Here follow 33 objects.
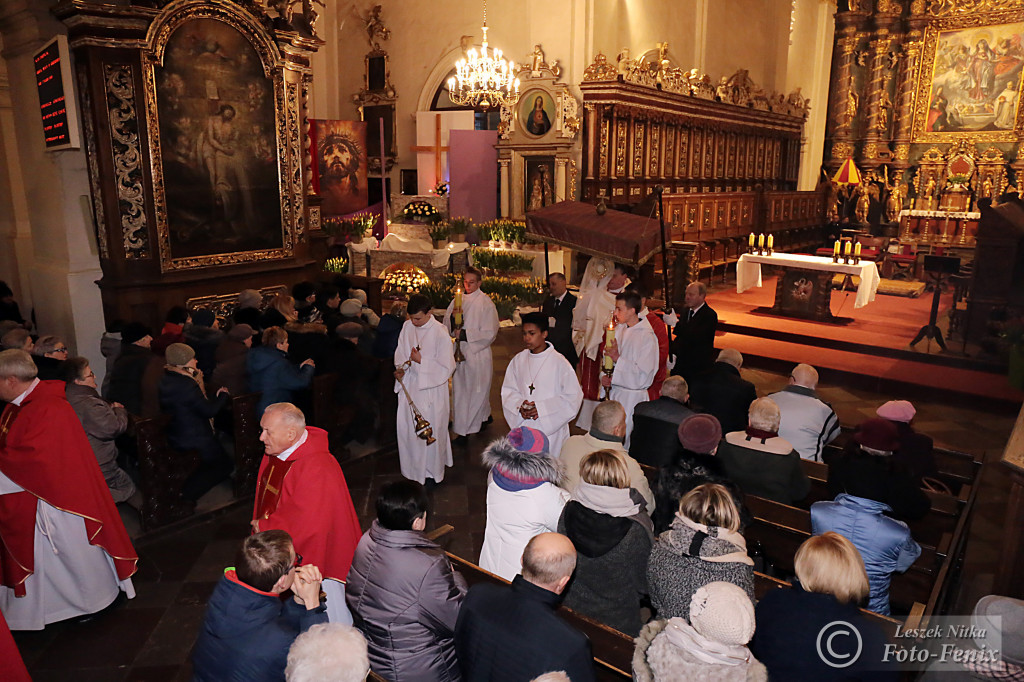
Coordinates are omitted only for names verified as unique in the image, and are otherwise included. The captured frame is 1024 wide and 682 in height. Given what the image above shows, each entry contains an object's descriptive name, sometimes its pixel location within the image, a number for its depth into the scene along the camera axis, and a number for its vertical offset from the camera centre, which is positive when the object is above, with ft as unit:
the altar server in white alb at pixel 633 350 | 22.02 -5.01
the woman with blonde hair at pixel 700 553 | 9.90 -5.09
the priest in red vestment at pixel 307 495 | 12.40 -5.35
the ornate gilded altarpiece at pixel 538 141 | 50.75 +3.17
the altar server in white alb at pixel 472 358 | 25.58 -6.16
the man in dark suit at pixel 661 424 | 16.53 -5.51
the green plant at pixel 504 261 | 47.16 -4.95
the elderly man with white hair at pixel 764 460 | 14.58 -5.58
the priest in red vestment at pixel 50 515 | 14.15 -6.74
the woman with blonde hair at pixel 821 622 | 8.59 -5.30
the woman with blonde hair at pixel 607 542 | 10.87 -5.34
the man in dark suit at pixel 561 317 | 27.84 -5.07
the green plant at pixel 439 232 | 47.06 -3.01
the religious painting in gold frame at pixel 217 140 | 30.30 +2.04
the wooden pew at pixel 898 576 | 13.09 -7.06
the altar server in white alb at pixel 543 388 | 19.03 -5.33
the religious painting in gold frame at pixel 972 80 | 68.49 +10.19
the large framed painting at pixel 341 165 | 53.47 +1.56
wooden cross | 57.31 +2.87
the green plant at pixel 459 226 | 48.67 -2.71
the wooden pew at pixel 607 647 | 10.22 -6.67
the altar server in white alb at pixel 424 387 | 21.71 -6.10
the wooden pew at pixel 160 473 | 18.44 -7.55
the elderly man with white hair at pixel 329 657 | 7.16 -4.70
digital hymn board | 26.07 +3.36
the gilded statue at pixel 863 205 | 75.23 -2.03
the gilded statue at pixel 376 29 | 63.41 +13.71
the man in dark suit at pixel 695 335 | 25.07 -5.20
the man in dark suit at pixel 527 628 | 8.07 -5.04
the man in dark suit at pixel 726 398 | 18.39 -5.41
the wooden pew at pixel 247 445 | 20.47 -7.50
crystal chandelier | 48.37 +7.24
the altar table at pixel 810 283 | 40.63 -5.63
